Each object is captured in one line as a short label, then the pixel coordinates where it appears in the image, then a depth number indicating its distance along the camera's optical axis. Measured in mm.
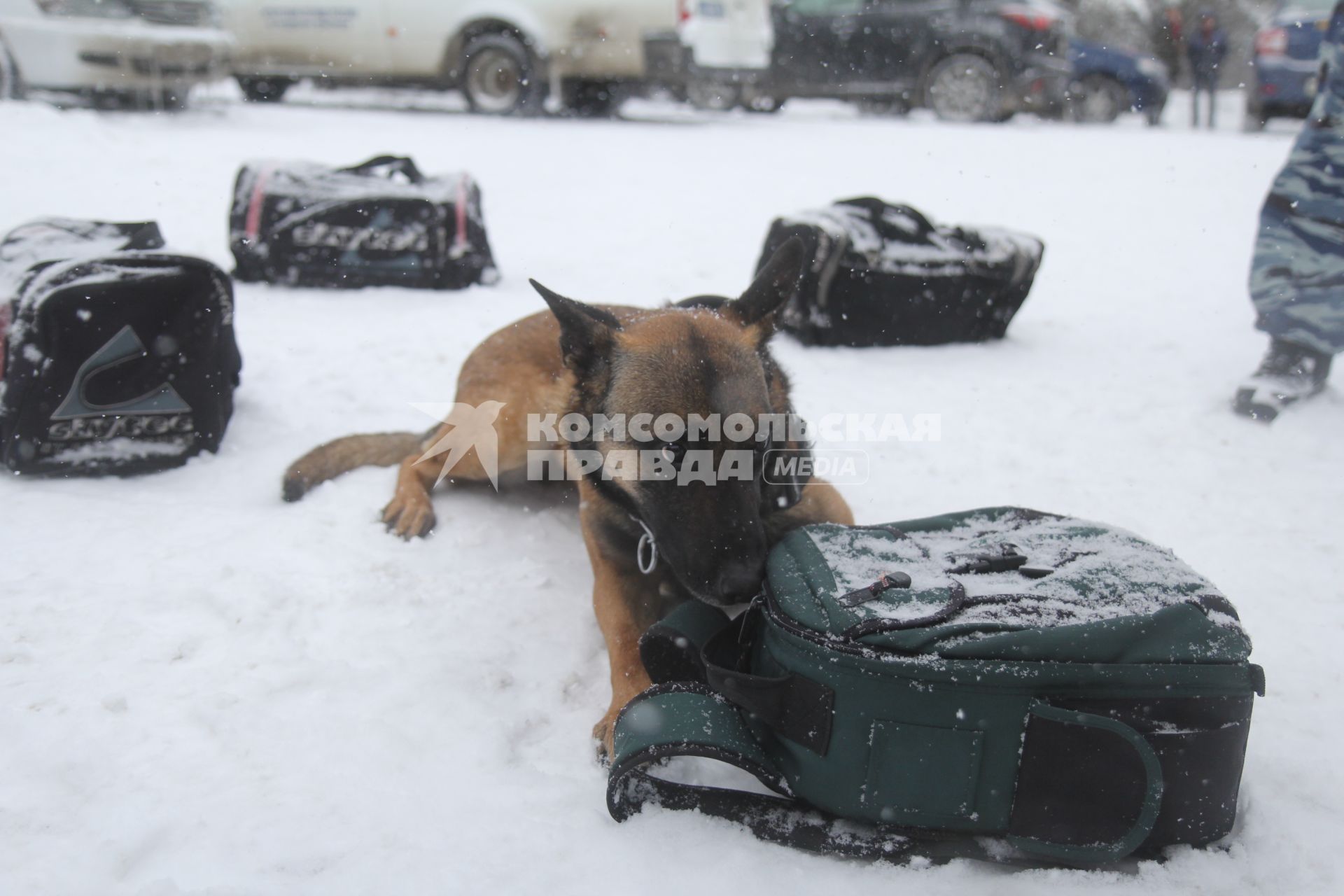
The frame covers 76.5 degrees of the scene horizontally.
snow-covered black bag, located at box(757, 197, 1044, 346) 4773
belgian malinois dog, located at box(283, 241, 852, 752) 2141
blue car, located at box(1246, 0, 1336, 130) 9602
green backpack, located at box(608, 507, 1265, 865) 1555
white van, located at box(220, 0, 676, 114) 9695
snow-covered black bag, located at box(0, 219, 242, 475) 2916
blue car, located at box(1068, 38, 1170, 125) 13336
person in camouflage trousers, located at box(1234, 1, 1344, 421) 3828
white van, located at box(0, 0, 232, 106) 7875
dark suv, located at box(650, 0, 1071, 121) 11016
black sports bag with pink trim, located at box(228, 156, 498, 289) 5168
